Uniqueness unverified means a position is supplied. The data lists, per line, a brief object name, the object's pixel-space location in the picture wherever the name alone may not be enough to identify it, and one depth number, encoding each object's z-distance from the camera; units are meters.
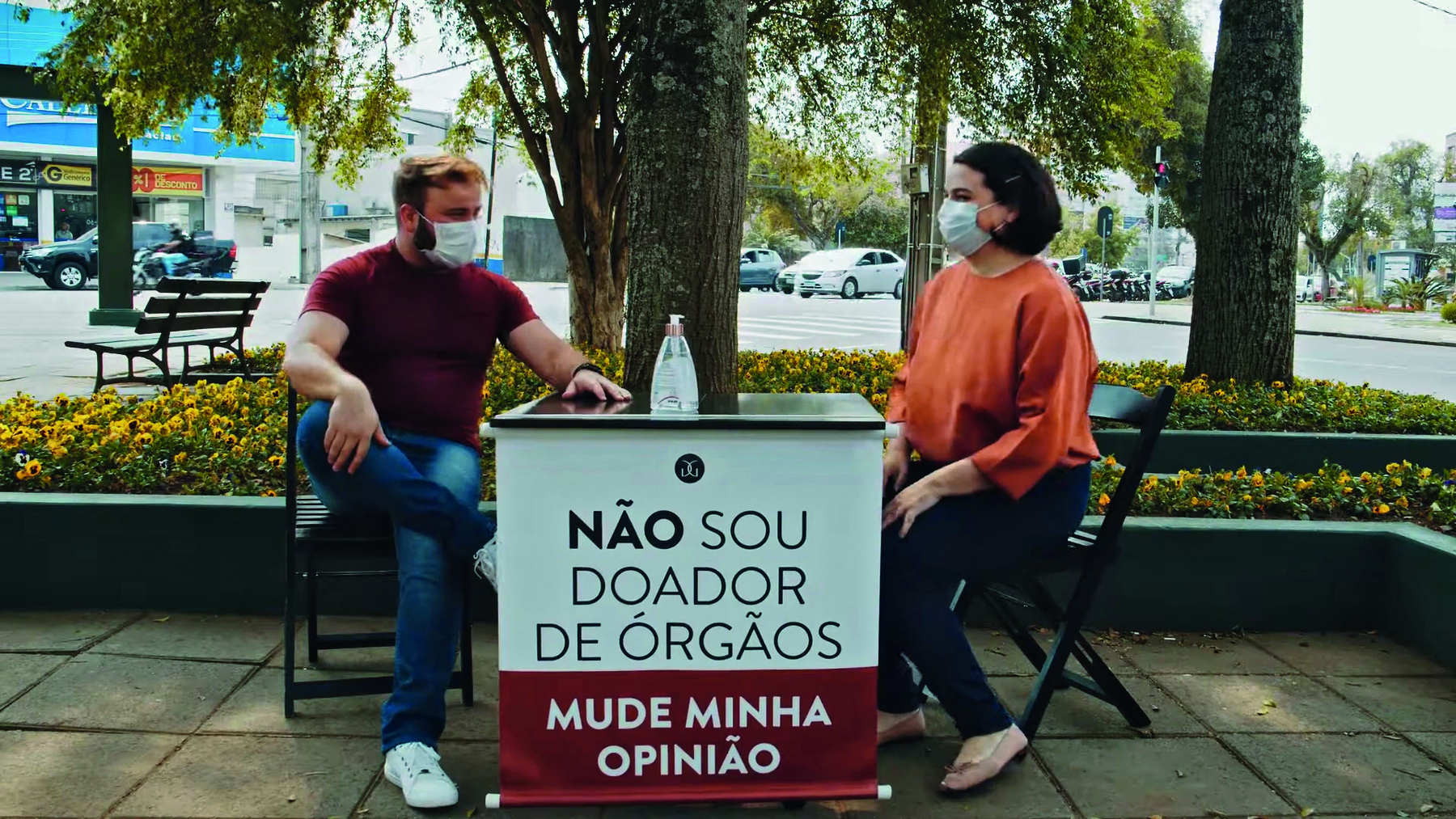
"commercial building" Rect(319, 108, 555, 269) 53.94
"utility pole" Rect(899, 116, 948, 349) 12.32
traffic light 26.38
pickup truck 31.77
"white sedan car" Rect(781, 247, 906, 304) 37.91
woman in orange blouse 3.13
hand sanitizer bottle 3.22
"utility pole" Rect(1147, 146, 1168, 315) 26.55
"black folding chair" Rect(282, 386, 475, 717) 3.54
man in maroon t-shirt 3.27
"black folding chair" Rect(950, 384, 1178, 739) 3.46
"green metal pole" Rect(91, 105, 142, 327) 17.11
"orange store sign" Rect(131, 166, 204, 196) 41.75
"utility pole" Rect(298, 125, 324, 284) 36.44
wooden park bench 9.82
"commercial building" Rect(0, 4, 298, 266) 37.84
